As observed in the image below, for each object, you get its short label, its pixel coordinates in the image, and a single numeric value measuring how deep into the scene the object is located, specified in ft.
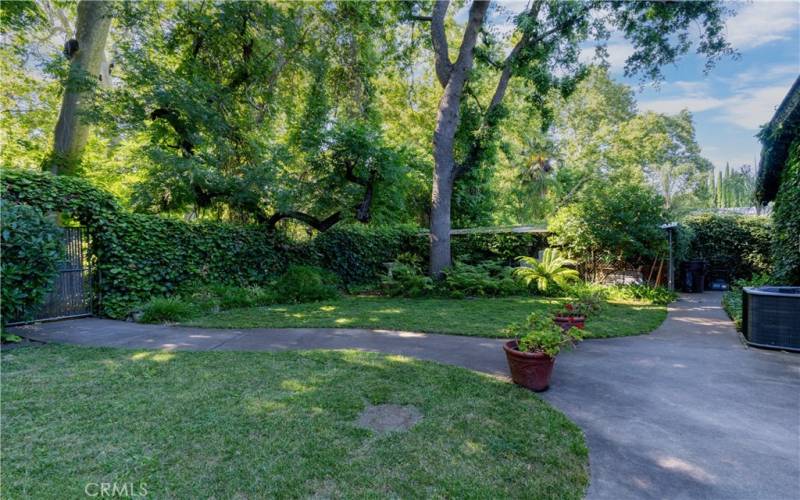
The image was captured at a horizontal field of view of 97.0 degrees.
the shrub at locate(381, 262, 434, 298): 31.91
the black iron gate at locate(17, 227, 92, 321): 20.54
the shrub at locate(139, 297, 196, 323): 20.56
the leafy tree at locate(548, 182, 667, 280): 29.91
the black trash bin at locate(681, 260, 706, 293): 35.78
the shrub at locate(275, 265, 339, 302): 28.48
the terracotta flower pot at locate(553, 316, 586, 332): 16.58
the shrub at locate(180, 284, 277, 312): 23.80
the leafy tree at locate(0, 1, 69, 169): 35.63
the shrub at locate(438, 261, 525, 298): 31.50
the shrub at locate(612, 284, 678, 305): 28.16
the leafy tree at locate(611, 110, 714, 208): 99.52
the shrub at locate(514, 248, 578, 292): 30.22
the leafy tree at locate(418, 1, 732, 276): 29.91
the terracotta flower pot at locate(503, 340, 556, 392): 11.08
